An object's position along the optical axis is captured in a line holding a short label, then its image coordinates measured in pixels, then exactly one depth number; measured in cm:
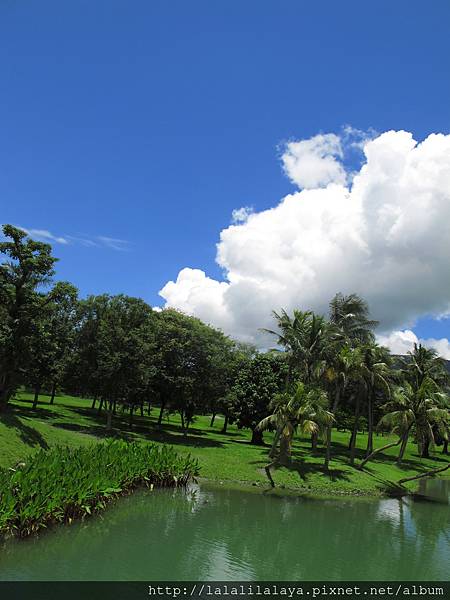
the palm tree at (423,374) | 3900
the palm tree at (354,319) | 5225
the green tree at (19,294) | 3216
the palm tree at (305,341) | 4141
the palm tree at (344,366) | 3816
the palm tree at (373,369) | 4196
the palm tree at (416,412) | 3816
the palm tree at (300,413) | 3362
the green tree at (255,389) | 4988
